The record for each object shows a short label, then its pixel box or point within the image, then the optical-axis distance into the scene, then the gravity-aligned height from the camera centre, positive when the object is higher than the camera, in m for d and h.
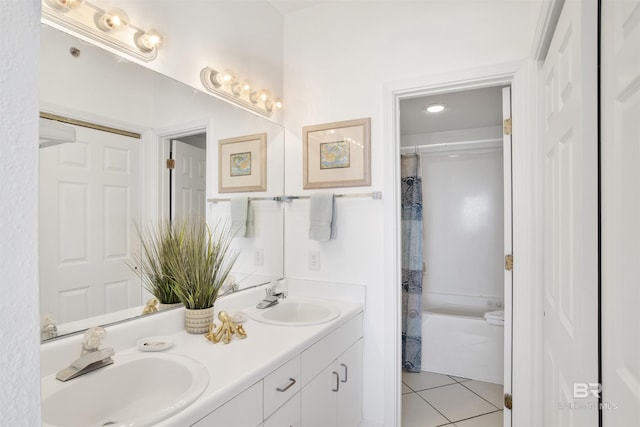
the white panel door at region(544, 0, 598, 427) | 0.87 -0.01
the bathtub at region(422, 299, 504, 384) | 2.82 -1.12
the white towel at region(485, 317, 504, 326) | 2.78 -0.87
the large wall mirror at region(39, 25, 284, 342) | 1.19 +0.16
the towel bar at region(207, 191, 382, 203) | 1.97 +0.10
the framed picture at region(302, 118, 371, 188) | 2.10 +0.36
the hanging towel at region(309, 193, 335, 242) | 2.14 -0.03
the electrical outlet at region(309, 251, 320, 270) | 2.25 -0.30
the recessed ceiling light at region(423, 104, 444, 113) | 2.89 +0.87
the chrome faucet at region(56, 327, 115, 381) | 1.08 -0.47
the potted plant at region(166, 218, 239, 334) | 1.55 -0.28
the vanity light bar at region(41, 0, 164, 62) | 1.18 +0.69
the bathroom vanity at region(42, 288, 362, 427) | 1.08 -0.55
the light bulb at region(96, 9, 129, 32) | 1.30 +0.72
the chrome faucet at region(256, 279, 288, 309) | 2.03 -0.49
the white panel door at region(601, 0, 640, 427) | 0.67 +0.00
